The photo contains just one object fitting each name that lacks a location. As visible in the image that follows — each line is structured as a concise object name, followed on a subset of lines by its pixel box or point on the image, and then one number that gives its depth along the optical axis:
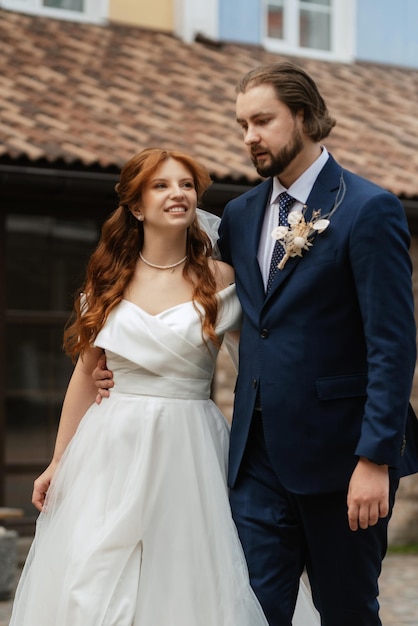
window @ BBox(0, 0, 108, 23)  14.40
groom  4.68
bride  4.91
